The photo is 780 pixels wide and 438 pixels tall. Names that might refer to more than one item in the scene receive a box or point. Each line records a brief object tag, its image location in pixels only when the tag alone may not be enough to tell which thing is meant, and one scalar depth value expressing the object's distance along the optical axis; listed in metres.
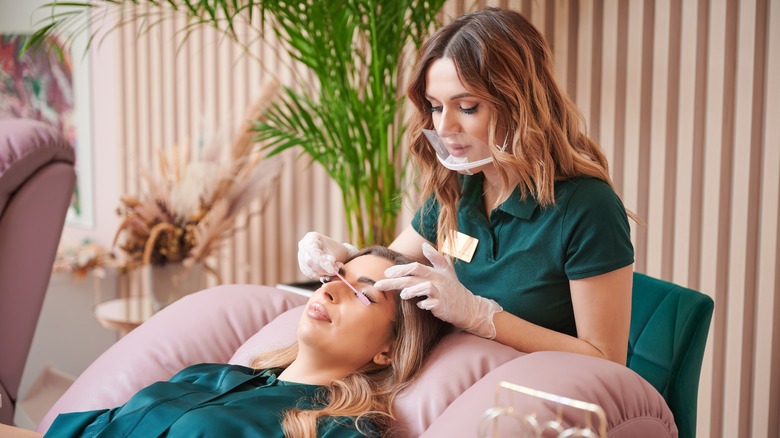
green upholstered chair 1.58
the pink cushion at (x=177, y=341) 1.74
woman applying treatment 1.51
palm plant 2.36
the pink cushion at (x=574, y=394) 1.28
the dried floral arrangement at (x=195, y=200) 2.88
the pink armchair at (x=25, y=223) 2.06
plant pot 2.94
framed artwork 4.15
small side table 2.95
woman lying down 1.40
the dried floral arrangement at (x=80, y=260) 3.62
